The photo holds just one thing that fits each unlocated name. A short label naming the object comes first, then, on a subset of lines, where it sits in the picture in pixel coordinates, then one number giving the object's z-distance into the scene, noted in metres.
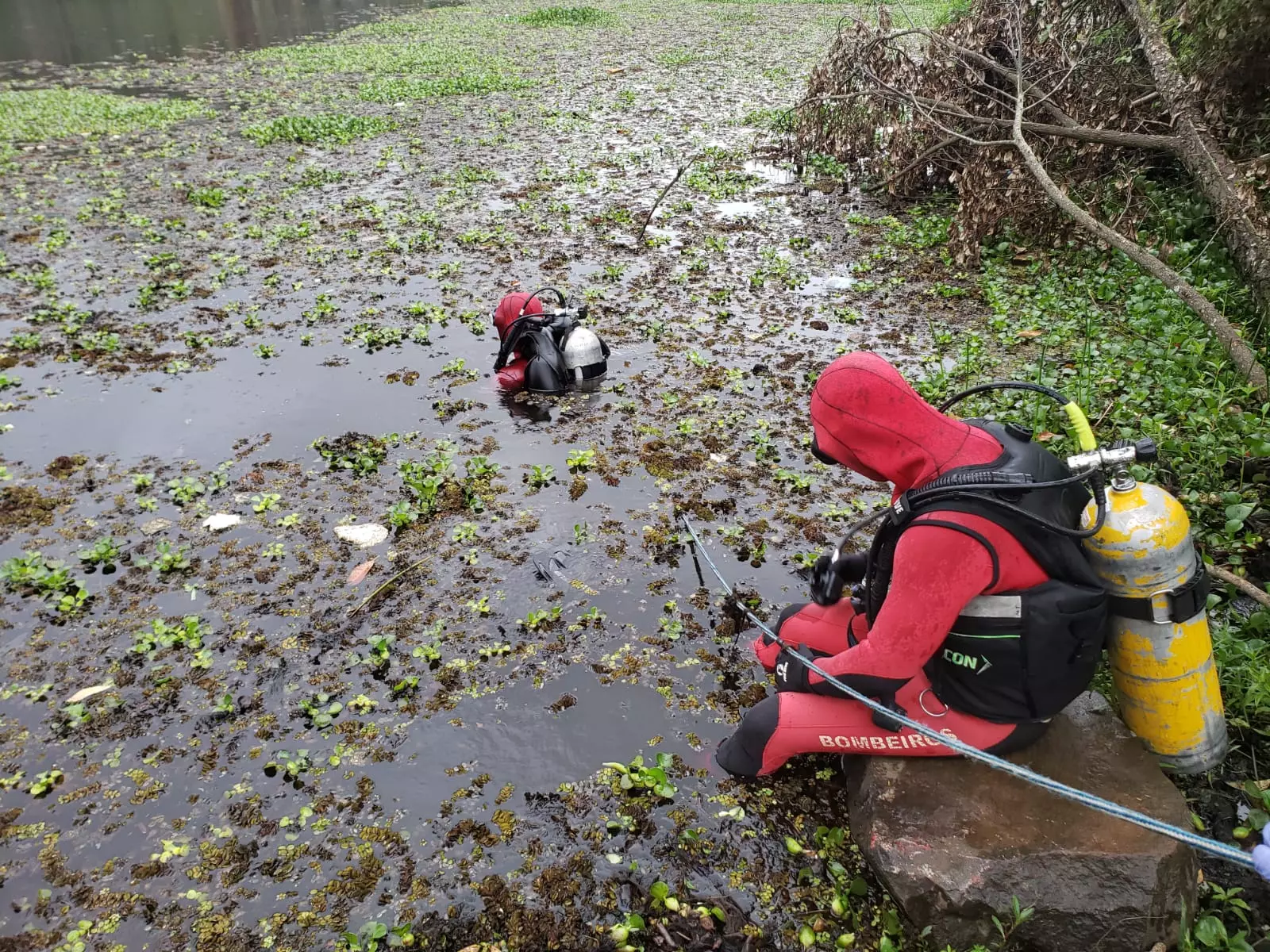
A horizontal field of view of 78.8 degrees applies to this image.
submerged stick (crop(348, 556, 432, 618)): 4.13
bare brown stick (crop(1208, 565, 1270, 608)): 3.43
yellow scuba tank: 2.52
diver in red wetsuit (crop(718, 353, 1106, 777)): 2.45
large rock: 2.48
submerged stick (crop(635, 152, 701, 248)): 8.77
